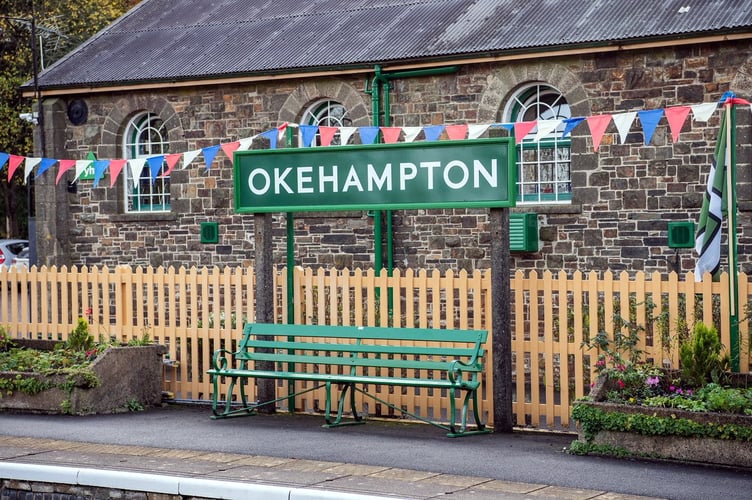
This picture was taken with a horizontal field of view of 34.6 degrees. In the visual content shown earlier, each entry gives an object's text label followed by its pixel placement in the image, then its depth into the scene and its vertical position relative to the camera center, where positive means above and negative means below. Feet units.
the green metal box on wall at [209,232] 62.08 +1.59
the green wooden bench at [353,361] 33.76 -3.01
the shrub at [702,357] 31.78 -2.68
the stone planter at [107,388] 38.22 -3.97
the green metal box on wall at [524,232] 52.29 +1.13
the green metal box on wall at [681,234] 49.16 +0.87
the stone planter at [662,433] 28.71 -4.35
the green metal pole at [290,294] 39.06 -1.05
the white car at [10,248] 104.58 +1.60
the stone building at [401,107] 49.52 +7.17
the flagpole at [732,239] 32.32 +0.42
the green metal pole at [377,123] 56.29 +6.44
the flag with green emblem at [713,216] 33.65 +1.09
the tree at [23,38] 105.29 +19.94
